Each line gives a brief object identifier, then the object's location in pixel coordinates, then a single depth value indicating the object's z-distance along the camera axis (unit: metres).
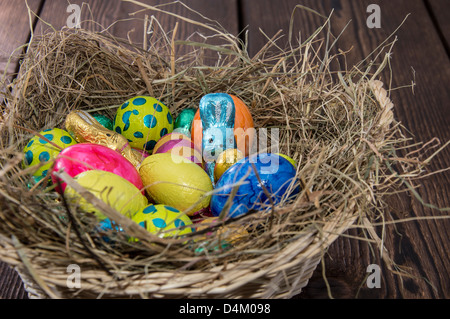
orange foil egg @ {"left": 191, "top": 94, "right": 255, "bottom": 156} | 0.54
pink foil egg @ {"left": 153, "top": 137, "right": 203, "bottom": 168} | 0.53
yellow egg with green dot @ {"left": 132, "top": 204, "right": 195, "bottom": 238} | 0.45
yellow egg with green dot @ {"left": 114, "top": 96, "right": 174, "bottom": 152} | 0.55
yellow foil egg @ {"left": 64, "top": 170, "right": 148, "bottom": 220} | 0.44
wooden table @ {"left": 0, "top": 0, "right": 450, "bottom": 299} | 0.50
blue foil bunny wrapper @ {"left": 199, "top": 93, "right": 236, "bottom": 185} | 0.53
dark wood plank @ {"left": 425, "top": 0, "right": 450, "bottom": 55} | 0.71
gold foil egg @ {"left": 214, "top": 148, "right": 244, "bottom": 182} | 0.51
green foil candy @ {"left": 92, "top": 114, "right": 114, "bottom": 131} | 0.57
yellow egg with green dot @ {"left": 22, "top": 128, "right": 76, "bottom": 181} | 0.51
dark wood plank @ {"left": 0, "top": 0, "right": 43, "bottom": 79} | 0.65
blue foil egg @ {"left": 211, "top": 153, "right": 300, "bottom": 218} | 0.48
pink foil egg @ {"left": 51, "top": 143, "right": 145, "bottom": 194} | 0.47
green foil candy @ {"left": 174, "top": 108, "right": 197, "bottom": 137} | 0.57
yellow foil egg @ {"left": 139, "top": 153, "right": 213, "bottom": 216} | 0.49
